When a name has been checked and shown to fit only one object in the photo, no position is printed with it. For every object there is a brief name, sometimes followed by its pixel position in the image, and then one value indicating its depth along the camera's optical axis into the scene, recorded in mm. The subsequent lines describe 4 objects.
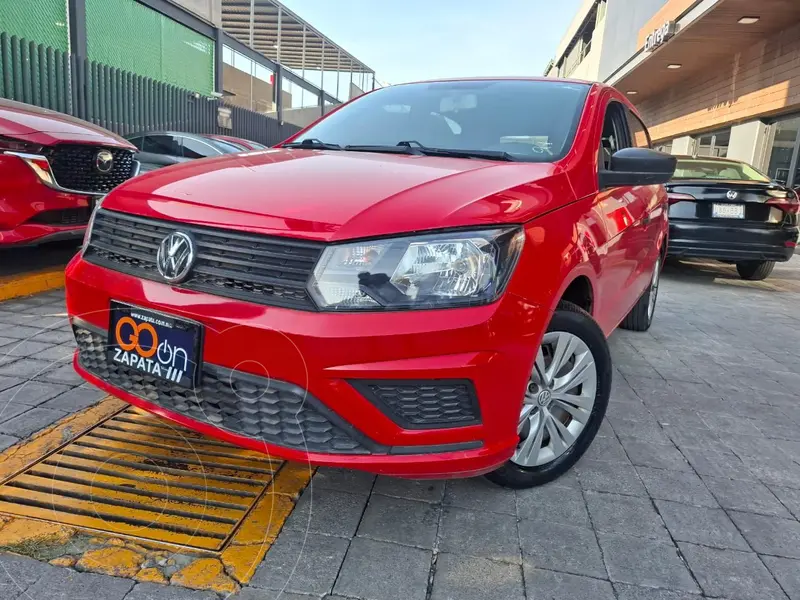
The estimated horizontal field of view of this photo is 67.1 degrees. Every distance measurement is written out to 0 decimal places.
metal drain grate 1950
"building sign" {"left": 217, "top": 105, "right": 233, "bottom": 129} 14047
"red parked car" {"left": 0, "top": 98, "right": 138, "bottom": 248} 4070
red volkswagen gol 1695
